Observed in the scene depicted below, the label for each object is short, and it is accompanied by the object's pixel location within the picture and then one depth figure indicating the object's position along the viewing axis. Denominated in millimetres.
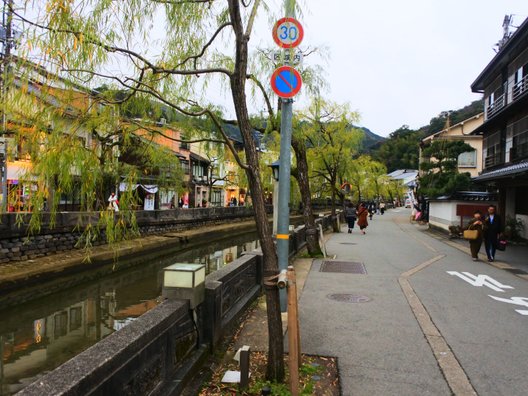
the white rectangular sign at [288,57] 4973
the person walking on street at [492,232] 13094
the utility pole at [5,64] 3288
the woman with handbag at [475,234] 13180
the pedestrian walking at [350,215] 23844
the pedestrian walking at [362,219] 23581
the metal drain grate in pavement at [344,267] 10977
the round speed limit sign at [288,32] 4641
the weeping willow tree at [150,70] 3326
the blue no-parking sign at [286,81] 4617
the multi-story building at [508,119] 18094
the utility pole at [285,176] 4582
